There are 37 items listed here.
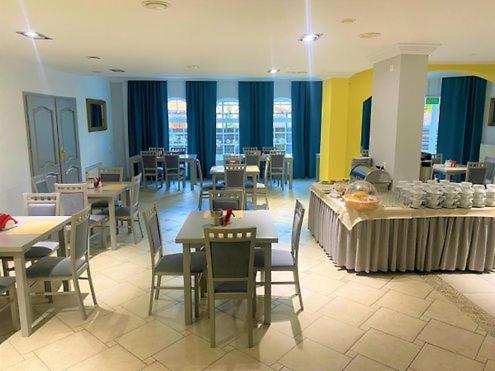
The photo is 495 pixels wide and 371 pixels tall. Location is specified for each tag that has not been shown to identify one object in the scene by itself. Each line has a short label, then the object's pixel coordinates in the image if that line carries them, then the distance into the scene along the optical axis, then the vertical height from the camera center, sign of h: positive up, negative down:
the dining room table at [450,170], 6.88 -0.76
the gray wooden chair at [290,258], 3.15 -1.10
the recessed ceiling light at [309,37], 3.78 +0.92
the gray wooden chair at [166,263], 3.08 -1.12
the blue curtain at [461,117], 8.70 +0.24
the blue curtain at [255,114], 9.62 +0.34
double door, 5.72 -0.17
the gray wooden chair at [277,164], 8.31 -0.80
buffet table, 3.79 -1.11
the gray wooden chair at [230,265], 2.59 -0.95
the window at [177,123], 9.90 +0.11
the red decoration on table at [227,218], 3.28 -0.77
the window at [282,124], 9.95 +0.09
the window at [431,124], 9.61 +0.09
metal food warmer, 4.77 -0.62
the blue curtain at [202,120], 9.56 +0.18
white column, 4.58 +0.26
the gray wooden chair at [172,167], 8.30 -0.86
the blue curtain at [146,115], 9.45 +0.30
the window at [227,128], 9.95 -0.02
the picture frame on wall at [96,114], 7.91 +0.28
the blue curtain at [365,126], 10.03 +0.04
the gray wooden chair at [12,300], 2.88 -1.33
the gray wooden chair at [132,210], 4.92 -1.08
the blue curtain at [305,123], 9.64 +0.11
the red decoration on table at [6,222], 3.18 -0.79
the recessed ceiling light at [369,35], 3.74 +0.92
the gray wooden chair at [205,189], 6.47 -1.08
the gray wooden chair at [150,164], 8.45 -0.81
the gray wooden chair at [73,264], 3.01 -1.13
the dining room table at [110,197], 4.64 -0.84
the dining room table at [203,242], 2.92 -0.87
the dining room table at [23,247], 2.76 -0.87
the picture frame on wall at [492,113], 8.38 +0.32
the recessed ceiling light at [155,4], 2.71 +0.88
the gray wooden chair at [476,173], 6.70 -0.79
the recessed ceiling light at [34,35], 3.63 +0.90
